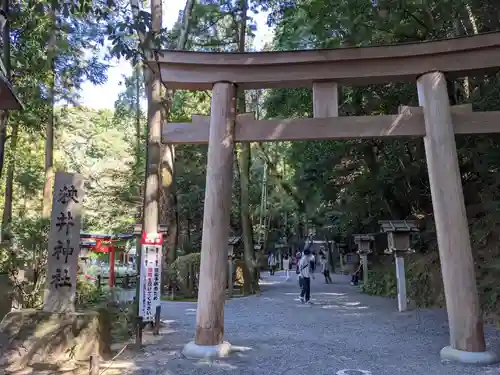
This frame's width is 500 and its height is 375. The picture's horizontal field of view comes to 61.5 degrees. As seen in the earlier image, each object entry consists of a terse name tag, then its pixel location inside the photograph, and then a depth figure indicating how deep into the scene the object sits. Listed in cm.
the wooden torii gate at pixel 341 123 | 589
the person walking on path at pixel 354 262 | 2011
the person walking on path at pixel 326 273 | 2145
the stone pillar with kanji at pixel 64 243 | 620
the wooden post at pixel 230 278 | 1548
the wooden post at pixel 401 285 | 1078
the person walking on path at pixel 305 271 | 1182
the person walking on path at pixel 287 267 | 2566
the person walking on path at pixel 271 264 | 3269
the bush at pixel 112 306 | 758
